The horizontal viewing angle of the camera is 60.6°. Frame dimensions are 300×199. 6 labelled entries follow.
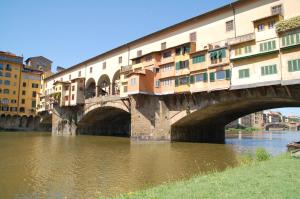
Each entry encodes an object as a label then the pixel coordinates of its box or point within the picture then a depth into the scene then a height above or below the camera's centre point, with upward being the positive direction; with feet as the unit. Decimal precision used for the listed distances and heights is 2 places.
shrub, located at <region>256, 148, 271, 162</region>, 52.60 -6.43
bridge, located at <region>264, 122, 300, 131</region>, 446.60 -3.06
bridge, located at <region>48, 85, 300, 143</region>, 90.33 +7.09
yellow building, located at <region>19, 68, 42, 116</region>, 258.16 +32.50
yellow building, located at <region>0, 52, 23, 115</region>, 244.83 +40.37
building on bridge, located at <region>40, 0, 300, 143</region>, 80.79 +21.43
